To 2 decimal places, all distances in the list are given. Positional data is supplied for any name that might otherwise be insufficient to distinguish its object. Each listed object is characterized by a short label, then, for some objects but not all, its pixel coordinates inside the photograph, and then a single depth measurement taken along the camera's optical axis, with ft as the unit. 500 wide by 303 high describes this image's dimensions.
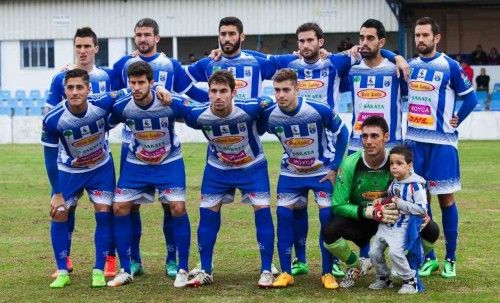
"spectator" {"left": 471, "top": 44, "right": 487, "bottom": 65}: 125.39
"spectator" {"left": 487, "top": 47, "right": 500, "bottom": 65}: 125.90
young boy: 29.48
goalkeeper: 30.04
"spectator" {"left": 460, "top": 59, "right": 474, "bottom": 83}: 115.65
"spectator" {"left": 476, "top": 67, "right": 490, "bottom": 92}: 118.21
